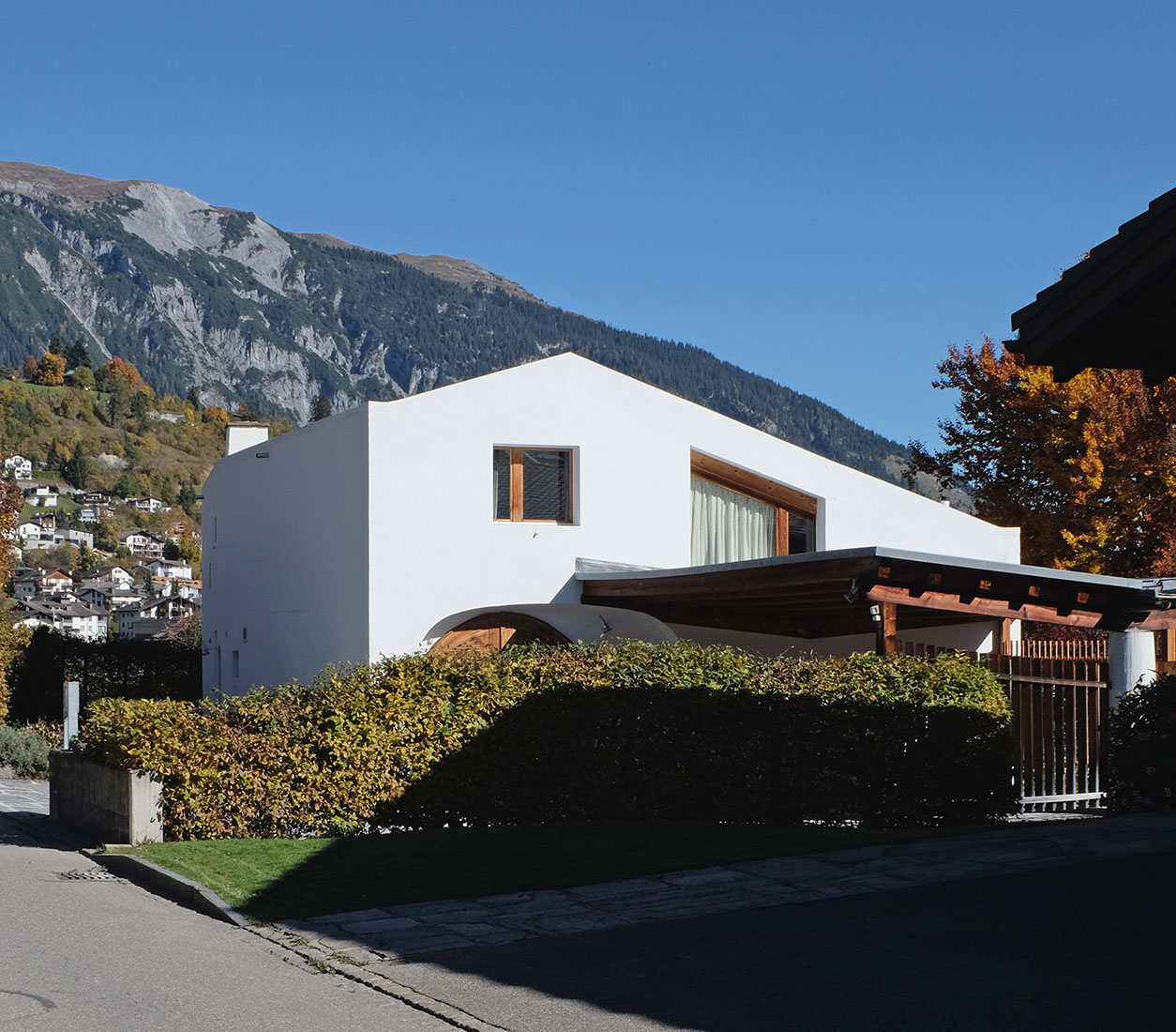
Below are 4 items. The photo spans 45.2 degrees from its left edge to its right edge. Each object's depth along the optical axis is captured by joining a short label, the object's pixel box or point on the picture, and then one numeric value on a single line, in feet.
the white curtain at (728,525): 73.61
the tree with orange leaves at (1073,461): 97.86
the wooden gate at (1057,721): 50.21
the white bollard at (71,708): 70.59
